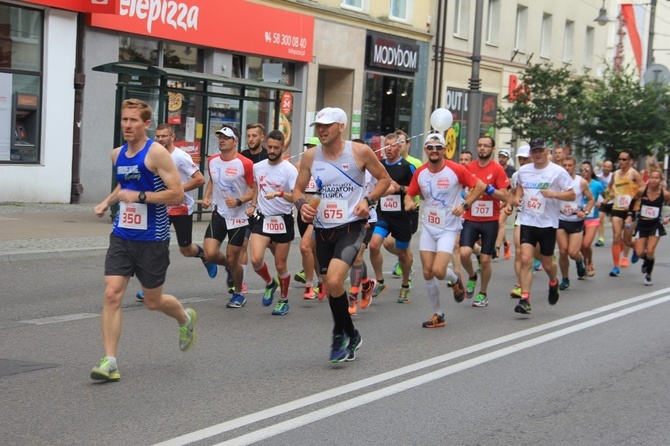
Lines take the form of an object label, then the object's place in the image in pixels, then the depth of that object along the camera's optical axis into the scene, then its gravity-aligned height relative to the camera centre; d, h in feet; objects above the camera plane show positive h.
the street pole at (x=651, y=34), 113.29 +15.20
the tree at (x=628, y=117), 93.50 +4.92
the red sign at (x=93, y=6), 64.75 +8.38
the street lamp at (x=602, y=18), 104.99 +15.37
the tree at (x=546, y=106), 89.45 +5.26
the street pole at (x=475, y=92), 76.28 +5.19
